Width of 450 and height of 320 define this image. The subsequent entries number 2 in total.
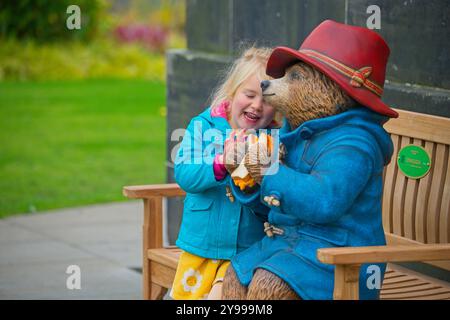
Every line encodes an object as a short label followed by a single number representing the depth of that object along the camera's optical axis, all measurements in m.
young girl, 7.59
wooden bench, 8.36
